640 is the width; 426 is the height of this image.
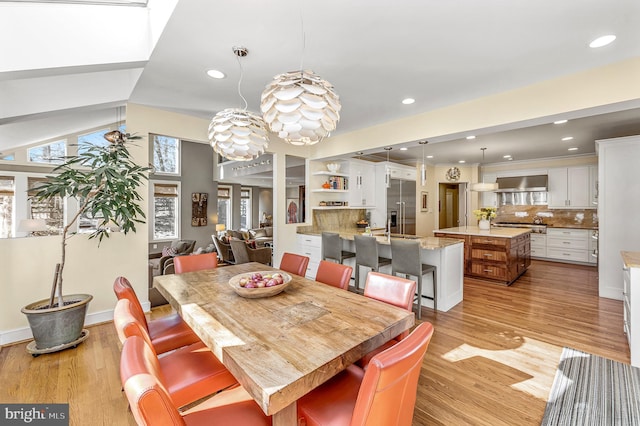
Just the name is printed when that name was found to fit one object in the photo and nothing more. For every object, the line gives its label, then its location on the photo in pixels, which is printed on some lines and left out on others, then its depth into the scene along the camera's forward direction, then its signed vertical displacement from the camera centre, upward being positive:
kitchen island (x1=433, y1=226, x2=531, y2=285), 4.64 -0.70
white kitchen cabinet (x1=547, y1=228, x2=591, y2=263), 6.13 -0.74
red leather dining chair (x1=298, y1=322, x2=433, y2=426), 0.93 -0.70
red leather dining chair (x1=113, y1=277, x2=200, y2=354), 1.76 -0.86
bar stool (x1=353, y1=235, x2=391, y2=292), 3.79 -0.59
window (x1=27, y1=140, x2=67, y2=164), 3.02 +0.68
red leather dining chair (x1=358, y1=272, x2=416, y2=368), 1.85 -0.56
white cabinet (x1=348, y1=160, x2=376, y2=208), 5.73 +0.62
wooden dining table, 1.02 -0.60
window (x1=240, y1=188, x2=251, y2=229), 10.66 +0.17
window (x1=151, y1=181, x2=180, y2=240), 7.70 +0.06
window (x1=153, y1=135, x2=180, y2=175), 7.70 +1.62
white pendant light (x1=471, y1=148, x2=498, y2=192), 5.48 +0.51
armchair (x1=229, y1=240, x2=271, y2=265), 5.68 -0.86
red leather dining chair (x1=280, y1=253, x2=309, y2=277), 2.71 -0.52
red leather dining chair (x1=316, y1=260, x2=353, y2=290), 2.29 -0.53
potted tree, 2.52 +0.09
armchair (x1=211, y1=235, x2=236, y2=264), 6.62 -0.93
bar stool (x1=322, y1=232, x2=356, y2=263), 4.27 -0.57
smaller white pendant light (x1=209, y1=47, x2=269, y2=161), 2.05 +0.60
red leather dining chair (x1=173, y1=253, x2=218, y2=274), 2.80 -0.53
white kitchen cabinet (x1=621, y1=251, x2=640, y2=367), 2.34 -0.83
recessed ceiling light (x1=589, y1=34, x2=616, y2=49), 2.07 +1.32
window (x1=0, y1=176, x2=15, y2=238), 2.76 +0.07
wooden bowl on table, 1.85 -0.53
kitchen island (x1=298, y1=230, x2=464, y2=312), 3.62 -0.72
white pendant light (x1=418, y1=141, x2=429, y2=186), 3.95 +0.56
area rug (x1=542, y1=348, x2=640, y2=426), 1.78 -1.32
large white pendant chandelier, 1.56 +0.62
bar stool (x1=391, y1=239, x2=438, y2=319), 3.38 -0.63
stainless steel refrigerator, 6.11 +0.12
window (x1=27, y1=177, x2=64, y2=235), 2.95 +0.02
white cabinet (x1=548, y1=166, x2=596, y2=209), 6.28 +0.58
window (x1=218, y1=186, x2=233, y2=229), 9.46 +0.25
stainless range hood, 6.79 +0.73
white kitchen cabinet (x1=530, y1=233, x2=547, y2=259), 6.71 -0.81
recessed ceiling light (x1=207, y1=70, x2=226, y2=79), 2.61 +1.33
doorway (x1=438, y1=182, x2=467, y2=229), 7.89 +0.22
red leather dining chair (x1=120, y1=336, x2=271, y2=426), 0.78 -0.57
